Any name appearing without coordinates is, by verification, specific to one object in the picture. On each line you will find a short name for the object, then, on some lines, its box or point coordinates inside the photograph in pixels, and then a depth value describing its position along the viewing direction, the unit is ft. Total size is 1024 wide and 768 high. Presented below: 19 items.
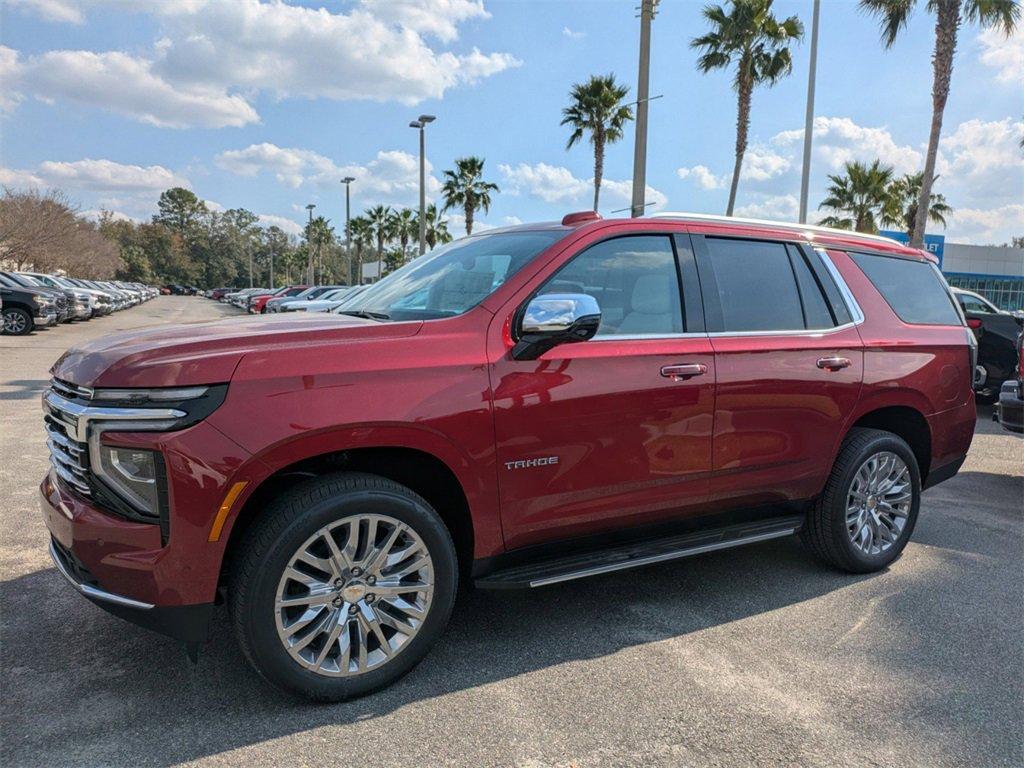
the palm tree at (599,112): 91.35
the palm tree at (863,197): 103.71
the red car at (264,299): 117.34
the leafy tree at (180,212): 412.77
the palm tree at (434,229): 190.90
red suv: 8.32
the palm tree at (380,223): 218.59
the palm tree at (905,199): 110.52
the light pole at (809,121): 57.62
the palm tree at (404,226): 206.90
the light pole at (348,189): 133.39
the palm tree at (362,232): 229.25
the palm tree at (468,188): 128.98
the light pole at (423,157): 80.69
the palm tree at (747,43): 70.64
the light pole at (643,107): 33.17
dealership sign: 79.37
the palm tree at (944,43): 54.44
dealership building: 138.82
